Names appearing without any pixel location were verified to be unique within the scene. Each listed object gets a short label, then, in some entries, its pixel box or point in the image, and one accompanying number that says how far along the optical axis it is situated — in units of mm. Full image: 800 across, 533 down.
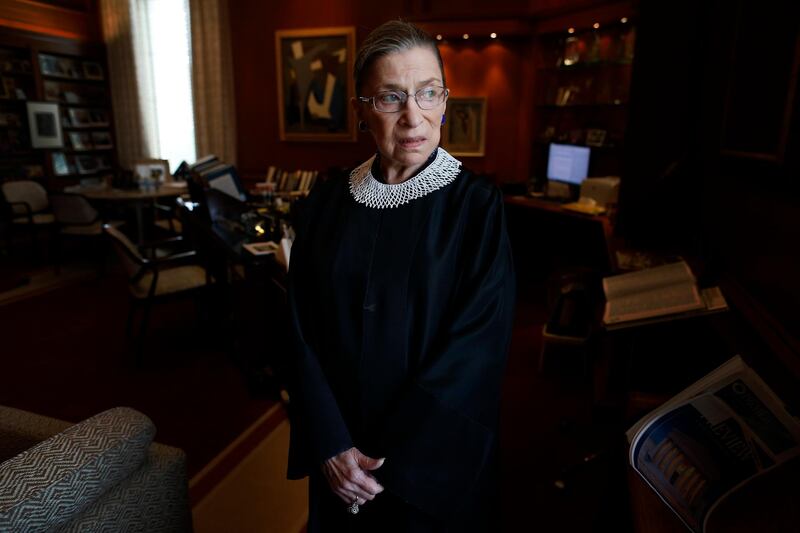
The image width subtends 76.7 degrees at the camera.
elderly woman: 1009
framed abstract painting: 6090
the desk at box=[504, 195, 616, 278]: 3869
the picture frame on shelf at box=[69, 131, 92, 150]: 7336
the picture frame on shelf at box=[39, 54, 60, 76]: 6832
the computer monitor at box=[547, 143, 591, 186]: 4188
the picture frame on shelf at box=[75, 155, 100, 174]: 7447
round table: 5430
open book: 1443
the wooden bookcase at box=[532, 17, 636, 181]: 4348
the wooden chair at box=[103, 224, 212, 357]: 3141
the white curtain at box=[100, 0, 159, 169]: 7457
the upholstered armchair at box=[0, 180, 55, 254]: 5559
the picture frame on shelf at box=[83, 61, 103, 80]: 7480
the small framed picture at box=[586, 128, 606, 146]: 4461
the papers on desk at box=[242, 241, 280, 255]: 2527
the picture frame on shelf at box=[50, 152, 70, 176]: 7059
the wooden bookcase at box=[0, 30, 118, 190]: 6570
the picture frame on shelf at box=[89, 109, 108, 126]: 7605
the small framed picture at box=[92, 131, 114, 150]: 7676
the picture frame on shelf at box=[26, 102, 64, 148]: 6672
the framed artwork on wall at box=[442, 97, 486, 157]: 5469
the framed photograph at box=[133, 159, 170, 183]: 5801
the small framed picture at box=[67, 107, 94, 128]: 7309
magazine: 736
